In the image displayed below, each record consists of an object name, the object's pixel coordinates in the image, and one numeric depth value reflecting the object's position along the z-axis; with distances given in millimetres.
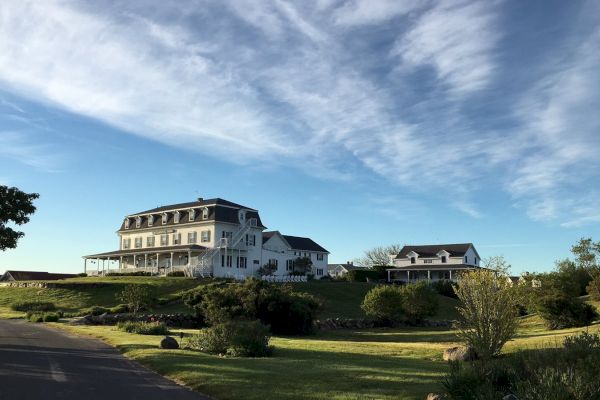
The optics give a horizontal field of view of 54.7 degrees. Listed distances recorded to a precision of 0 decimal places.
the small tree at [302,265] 74438
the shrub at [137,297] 37250
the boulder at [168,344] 19328
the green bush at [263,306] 31797
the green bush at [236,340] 18156
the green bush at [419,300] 41656
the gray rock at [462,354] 17266
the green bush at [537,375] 7207
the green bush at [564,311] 32463
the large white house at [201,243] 63938
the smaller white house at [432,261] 78688
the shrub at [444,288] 63000
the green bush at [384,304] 40750
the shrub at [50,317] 37531
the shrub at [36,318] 37406
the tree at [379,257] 116062
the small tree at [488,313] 17500
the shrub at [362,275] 70356
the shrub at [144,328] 27675
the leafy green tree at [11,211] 25062
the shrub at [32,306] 45750
